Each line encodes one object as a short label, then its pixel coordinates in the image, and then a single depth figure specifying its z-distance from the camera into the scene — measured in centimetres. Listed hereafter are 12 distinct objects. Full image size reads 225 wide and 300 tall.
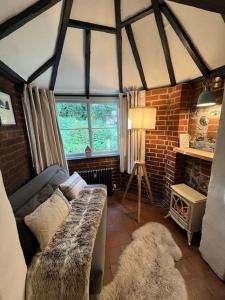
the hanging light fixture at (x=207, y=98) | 165
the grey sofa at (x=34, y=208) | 114
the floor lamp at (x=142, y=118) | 216
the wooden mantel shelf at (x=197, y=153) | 170
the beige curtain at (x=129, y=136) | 269
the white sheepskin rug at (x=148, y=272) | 130
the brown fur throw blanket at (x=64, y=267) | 100
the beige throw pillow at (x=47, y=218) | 122
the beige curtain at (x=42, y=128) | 229
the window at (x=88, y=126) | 301
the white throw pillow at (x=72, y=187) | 190
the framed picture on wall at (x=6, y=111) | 166
